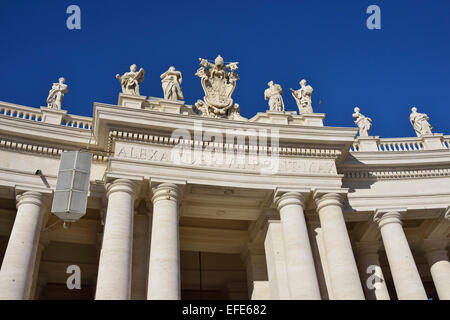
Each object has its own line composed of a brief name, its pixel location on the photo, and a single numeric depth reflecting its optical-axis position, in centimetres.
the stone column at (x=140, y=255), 2144
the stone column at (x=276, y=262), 2345
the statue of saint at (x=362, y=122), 3173
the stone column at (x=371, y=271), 2679
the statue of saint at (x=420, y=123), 3178
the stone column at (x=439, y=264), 2820
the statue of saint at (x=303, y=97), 2920
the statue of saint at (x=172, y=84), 2711
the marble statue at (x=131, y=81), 2639
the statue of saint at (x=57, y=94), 2694
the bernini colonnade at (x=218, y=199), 2153
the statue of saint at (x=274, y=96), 2872
